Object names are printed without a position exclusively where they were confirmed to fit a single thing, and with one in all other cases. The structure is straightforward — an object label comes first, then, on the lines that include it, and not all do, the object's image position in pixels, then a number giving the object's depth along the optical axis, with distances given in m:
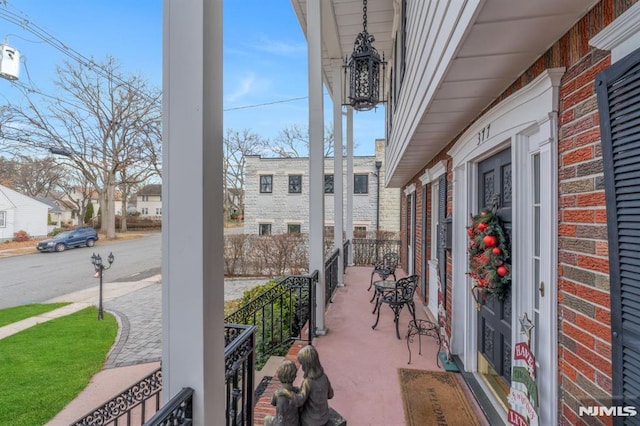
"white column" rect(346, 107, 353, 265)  7.86
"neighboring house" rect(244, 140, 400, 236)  14.20
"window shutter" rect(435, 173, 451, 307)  3.48
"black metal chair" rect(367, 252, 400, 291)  5.97
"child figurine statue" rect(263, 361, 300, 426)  1.51
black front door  2.12
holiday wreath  2.06
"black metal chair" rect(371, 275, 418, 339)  3.89
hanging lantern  3.98
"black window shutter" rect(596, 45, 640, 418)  0.91
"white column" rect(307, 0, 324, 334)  3.57
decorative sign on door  1.53
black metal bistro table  4.42
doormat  2.24
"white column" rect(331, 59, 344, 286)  5.96
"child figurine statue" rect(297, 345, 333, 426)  1.56
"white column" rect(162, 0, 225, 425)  1.09
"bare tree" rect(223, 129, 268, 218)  12.85
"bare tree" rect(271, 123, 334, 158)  18.02
